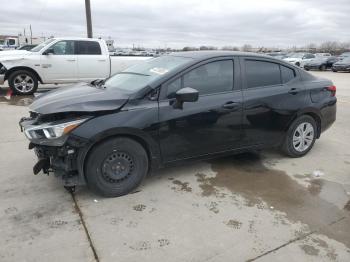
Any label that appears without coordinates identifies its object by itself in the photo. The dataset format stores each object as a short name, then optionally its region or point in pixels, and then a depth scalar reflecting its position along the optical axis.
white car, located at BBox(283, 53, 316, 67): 31.39
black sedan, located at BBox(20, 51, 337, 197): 3.70
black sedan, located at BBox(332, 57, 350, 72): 27.28
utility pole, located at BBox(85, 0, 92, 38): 19.34
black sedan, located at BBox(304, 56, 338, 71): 30.47
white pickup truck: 10.94
